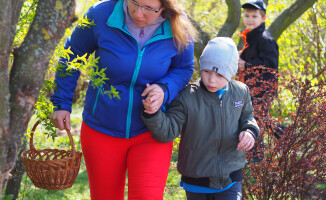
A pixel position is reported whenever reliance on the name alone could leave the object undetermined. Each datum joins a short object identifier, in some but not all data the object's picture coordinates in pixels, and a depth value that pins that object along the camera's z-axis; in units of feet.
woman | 9.16
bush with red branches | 11.78
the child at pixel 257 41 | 18.01
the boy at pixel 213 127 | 9.89
